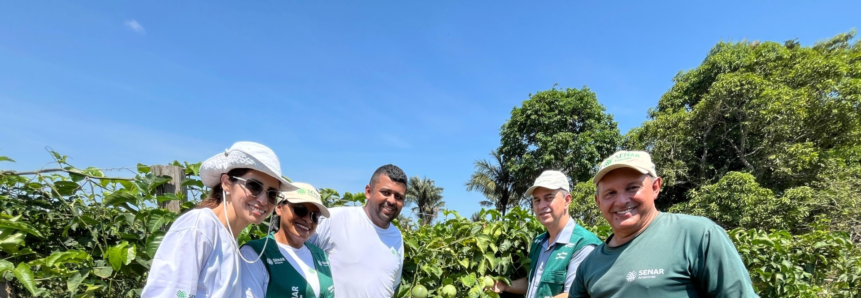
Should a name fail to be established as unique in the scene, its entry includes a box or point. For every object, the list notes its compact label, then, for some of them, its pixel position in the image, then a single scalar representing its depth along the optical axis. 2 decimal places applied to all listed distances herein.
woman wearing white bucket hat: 1.09
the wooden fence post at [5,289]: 1.68
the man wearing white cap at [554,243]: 2.19
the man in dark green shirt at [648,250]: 1.31
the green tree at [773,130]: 12.75
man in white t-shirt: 2.17
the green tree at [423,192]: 30.00
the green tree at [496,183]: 22.22
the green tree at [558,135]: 18.42
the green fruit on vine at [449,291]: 2.42
